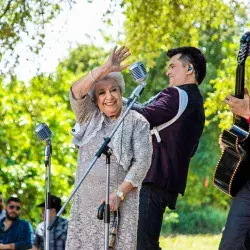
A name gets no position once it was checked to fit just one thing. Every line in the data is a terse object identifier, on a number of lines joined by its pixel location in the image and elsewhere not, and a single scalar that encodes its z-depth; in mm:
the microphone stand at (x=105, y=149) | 6514
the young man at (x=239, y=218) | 6926
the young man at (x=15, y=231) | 12310
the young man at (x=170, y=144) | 7330
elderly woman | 6714
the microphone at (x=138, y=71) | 6618
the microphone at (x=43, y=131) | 7062
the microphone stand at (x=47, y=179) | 7014
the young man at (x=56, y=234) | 10967
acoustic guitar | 7058
